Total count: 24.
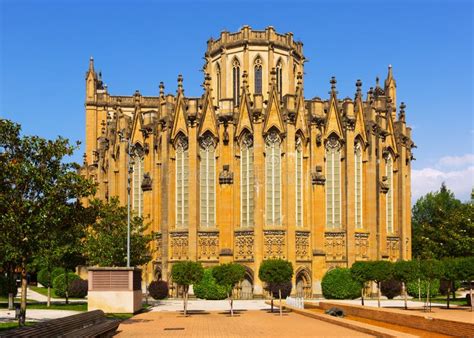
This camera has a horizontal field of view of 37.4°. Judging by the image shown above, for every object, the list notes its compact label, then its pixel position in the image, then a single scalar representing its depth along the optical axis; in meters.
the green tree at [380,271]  47.22
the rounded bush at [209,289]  56.09
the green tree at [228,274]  41.66
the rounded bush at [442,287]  62.30
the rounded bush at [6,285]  44.89
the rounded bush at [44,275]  68.62
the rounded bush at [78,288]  58.44
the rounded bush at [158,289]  57.06
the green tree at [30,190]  28.23
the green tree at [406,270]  45.78
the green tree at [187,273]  42.33
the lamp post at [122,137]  65.80
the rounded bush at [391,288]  59.25
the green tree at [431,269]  44.81
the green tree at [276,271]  45.91
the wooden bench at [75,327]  15.34
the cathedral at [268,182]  58.09
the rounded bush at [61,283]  59.31
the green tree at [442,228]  63.21
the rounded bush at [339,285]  56.56
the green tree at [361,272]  48.00
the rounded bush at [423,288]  58.75
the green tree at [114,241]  49.50
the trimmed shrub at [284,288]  55.43
